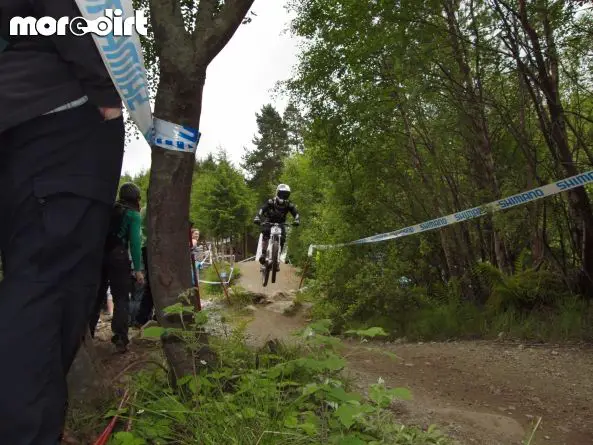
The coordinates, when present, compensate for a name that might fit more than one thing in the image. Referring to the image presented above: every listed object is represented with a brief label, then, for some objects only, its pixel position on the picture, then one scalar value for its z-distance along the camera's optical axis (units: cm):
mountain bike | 1185
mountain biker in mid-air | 1196
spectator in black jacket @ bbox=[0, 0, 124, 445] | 149
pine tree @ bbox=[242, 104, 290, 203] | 5092
